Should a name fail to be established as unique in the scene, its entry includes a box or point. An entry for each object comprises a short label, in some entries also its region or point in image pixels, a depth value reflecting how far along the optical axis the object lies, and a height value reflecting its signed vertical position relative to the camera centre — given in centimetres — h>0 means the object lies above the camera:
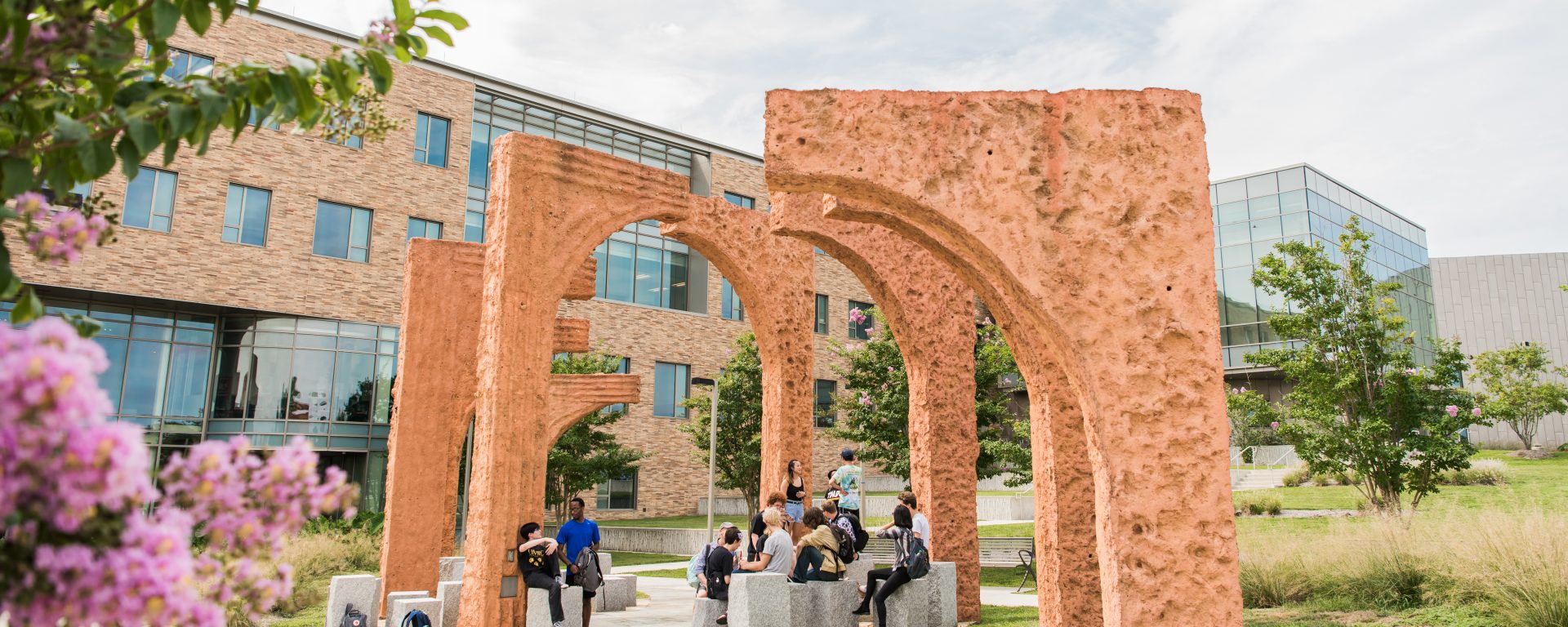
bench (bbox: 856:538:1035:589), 1959 -188
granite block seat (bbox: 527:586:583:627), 1012 -163
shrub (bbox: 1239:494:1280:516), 2088 -92
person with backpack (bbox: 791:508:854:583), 1001 -100
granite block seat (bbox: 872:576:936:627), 997 -151
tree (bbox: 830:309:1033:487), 1997 +112
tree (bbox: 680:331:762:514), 2752 +82
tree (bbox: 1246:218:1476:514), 1455 +123
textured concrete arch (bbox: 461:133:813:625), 989 +152
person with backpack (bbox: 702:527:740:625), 1035 -125
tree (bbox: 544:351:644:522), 2650 -12
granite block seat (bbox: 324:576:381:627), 1186 -178
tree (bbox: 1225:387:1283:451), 1642 +95
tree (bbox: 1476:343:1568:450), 3722 +317
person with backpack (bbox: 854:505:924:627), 991 -95
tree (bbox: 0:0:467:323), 204 +81
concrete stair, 3058 -56
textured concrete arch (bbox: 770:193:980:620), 1187 +119
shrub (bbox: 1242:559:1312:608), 1137 -142
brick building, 2491 +482
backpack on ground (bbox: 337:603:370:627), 1073 -186
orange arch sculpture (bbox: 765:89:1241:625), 569 +129
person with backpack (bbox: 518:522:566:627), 988 -115
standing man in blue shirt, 1051 -93
